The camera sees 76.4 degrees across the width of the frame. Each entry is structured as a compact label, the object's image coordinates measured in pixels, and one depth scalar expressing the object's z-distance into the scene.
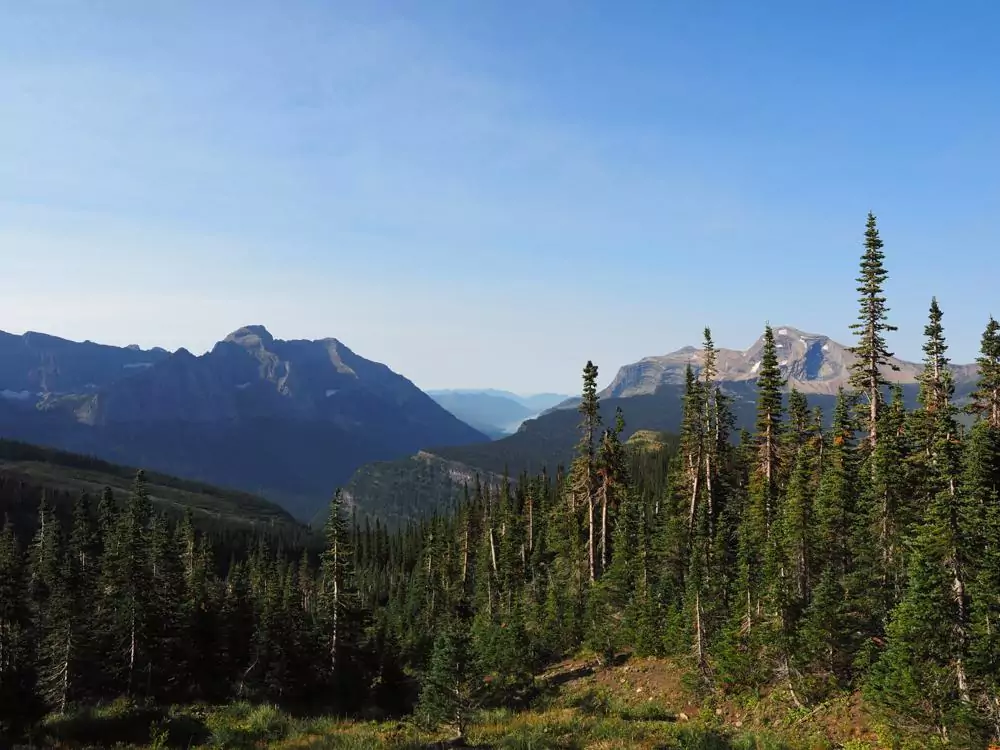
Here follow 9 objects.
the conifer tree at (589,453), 55.16
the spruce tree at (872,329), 39.31
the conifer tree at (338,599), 46.62
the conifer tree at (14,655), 30.89
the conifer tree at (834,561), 28.20
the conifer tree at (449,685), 24.88
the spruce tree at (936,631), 22.06
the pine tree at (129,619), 44.50
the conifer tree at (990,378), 42.91
